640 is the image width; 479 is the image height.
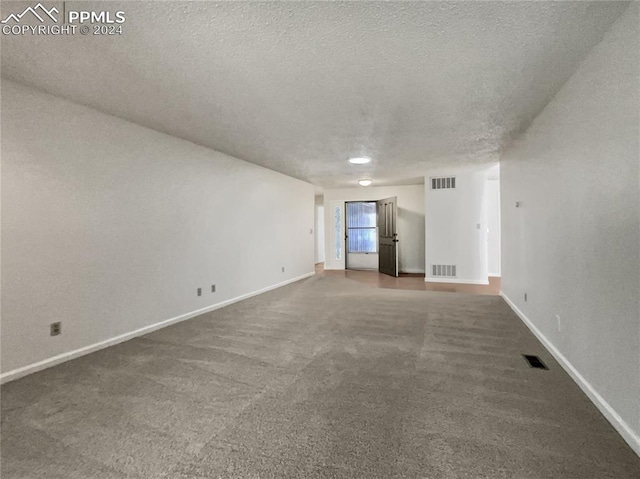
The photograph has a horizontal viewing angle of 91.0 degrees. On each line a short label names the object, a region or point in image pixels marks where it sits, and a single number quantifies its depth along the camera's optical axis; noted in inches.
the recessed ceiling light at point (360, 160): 192.4
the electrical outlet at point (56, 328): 105.0
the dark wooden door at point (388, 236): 306.7
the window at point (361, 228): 362.0
